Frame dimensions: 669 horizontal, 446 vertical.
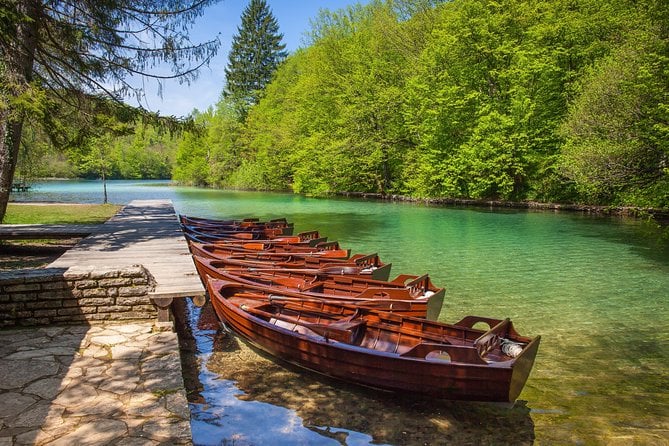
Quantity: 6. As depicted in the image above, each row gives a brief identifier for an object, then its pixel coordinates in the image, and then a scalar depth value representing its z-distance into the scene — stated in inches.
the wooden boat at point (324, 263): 349.7
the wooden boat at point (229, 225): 587.2
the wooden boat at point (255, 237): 483.2
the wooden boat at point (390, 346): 187.5
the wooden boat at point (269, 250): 408.2
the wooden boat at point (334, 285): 270.4
